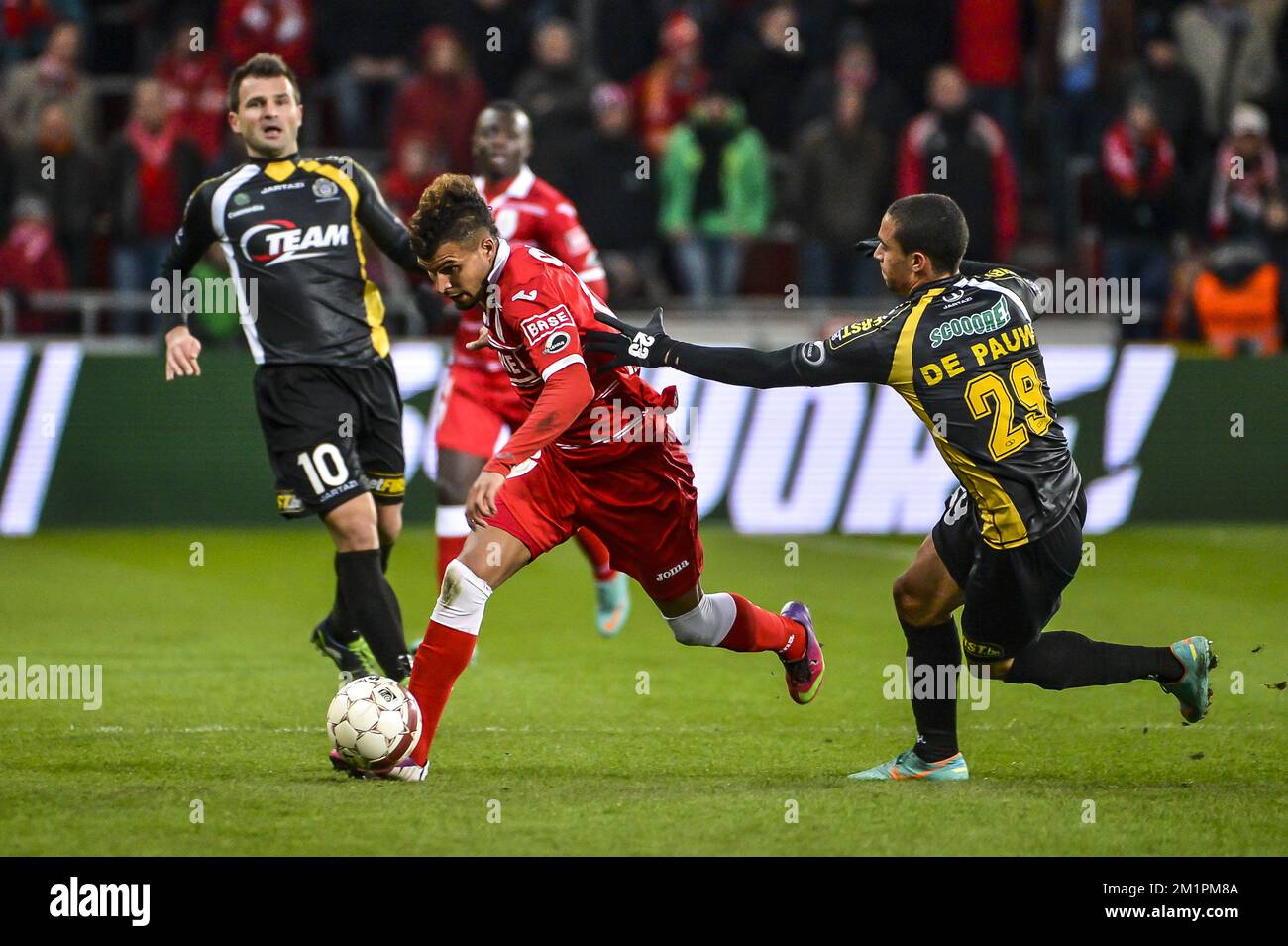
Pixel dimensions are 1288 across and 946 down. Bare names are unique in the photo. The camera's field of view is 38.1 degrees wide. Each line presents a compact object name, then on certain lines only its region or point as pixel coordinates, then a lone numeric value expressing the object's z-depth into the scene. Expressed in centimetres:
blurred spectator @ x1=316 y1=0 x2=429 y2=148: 1728
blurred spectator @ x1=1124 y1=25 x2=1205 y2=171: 1627
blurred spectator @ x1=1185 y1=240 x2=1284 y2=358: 1527
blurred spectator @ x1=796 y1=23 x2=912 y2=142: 1584
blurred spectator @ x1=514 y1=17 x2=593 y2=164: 1551
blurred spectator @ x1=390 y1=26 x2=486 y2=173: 1571
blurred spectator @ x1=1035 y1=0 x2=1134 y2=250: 1695
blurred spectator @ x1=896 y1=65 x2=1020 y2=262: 1519
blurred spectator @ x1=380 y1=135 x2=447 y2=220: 1492
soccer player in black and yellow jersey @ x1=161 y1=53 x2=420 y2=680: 731
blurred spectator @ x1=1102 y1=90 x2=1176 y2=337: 1580
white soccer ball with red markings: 600
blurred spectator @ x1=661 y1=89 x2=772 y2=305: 1549
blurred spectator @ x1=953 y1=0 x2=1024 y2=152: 1686
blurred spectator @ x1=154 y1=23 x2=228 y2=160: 1576
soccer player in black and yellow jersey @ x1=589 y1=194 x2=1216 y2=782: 595
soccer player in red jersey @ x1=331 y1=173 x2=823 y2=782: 611
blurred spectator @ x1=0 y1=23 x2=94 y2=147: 1580
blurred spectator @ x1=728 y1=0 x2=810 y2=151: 1678
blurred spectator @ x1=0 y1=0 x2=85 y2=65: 1667
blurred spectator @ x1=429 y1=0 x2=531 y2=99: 1669
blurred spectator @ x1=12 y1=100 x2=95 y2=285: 1538
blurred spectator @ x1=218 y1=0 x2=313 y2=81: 1595
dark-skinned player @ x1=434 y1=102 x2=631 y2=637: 922
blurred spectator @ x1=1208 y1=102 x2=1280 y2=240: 1541
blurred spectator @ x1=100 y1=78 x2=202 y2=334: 1518
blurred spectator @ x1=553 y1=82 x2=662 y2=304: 1525
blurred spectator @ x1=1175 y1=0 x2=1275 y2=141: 1692
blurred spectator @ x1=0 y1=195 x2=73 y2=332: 1526
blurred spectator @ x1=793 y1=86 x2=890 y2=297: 1549
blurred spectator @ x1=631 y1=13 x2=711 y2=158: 1597
